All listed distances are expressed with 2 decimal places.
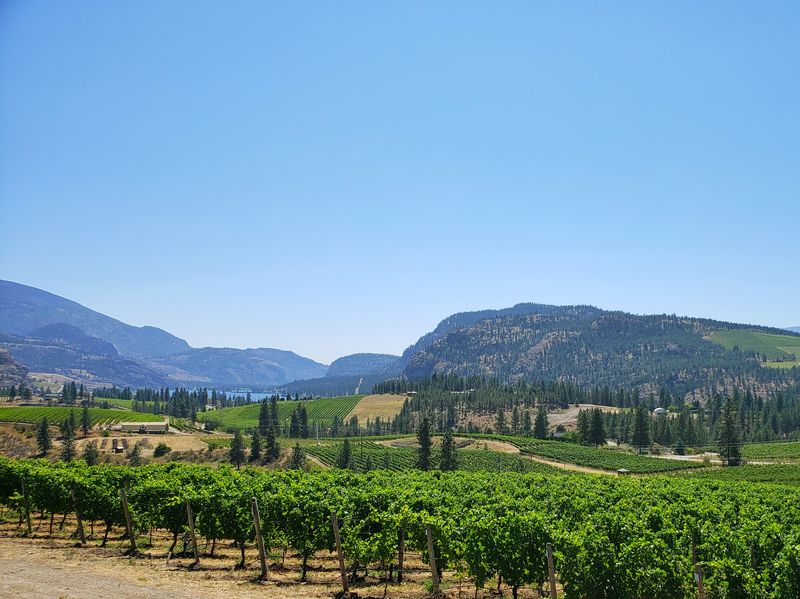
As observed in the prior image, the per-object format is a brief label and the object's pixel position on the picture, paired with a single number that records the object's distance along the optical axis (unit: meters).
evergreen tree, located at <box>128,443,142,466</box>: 99.41
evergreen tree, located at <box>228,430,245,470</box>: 109.06
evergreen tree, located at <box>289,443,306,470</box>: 92.69
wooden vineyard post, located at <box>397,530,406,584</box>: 19.17
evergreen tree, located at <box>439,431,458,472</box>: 88.38
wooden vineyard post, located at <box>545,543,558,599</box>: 14.56
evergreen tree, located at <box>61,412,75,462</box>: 107.69
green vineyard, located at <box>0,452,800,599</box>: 15.72
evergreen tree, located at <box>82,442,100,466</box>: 98.25
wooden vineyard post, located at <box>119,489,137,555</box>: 22.73
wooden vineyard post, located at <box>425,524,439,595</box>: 16.11
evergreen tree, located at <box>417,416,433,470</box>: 89.31
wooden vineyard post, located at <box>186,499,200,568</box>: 20.91
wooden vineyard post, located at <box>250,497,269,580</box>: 19.16
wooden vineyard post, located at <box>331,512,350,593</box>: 17.39
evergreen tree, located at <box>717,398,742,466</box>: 102.94
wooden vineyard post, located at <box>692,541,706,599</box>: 13.31
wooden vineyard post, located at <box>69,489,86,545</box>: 23.92
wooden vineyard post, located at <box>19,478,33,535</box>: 26.39
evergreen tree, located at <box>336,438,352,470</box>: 92.03
